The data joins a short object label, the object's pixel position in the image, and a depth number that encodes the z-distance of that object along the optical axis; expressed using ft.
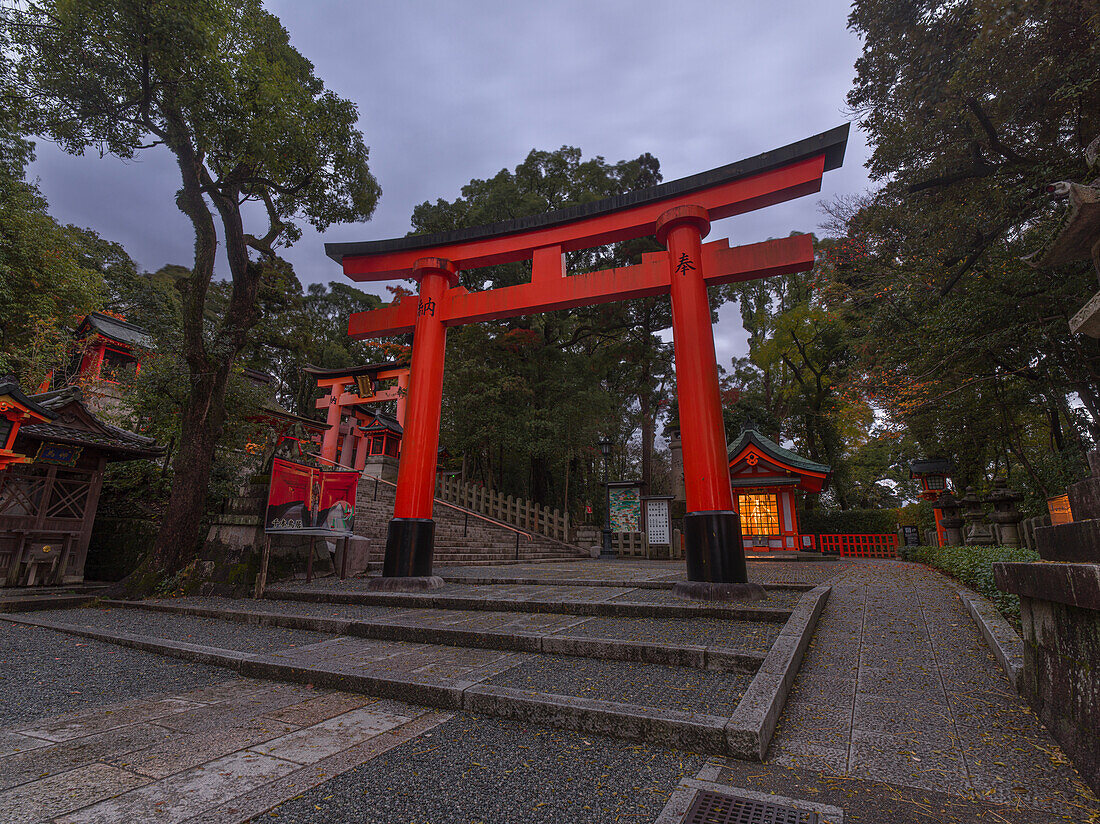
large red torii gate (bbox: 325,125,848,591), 17.76
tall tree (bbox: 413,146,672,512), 48.52
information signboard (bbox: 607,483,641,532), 47.34
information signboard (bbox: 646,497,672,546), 46.32
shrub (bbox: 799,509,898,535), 58.85
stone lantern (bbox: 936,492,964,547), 37.29
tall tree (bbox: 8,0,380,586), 18.62
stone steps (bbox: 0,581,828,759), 7.84
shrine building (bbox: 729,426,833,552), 45.21
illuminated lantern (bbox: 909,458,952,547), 43.47
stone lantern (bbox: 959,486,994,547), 30.42
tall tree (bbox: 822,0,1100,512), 17.98
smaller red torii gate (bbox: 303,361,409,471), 60.34
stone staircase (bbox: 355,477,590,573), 34.88
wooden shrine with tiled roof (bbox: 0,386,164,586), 24.48
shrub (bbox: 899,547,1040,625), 13.57
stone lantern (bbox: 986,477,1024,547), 27.43
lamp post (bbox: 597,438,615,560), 46.26
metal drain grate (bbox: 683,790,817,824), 5.32
